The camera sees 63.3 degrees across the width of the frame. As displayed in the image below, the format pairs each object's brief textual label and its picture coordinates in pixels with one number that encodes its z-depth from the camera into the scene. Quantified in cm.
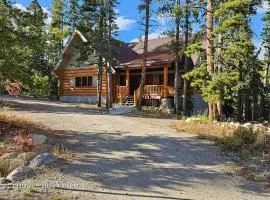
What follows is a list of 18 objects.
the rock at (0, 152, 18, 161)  574
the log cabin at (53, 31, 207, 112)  1785
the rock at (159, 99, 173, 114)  1605
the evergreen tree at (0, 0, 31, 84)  729
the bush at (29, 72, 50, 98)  776
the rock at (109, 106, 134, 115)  1373
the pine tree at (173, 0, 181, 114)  1518
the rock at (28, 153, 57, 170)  564
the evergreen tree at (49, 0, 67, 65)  2825
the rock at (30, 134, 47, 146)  673
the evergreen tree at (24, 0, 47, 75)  752
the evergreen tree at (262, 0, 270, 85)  2252
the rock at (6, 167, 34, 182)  520
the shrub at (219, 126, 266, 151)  748
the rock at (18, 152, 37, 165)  578
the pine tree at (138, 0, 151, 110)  1518
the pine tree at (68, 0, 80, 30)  2344
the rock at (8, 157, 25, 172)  560
